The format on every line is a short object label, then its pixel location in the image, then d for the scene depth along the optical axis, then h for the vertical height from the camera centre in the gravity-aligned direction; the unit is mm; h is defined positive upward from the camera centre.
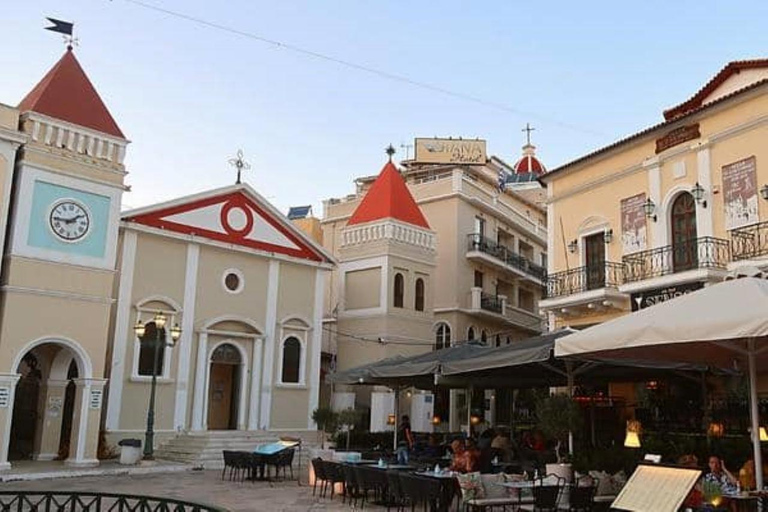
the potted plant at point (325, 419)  22672 -490
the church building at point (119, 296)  18031 +2824
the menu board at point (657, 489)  6023 -616
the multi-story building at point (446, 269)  28312 +5933
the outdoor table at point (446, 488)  10735 -1162
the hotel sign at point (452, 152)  37875 +12815
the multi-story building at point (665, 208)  15812 +4902
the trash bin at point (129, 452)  19016 -1426
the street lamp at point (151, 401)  19062 -126
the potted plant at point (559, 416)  11828 -86
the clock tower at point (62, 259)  17766 +3238
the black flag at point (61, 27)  20156 +9822
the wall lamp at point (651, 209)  18016 +4878
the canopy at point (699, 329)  6754 +826
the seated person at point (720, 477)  8258 -678
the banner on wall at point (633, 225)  18297 +4629
